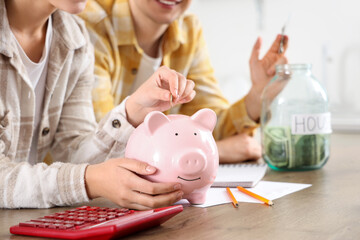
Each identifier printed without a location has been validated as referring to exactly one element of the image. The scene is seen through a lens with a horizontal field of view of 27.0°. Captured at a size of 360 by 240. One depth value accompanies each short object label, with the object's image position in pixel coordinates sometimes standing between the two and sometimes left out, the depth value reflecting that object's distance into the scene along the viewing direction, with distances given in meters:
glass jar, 1.41
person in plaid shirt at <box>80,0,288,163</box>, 1.62
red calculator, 0.84
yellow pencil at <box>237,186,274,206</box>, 1.06
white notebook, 1.21
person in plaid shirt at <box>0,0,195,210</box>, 1.03
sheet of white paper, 1.09
